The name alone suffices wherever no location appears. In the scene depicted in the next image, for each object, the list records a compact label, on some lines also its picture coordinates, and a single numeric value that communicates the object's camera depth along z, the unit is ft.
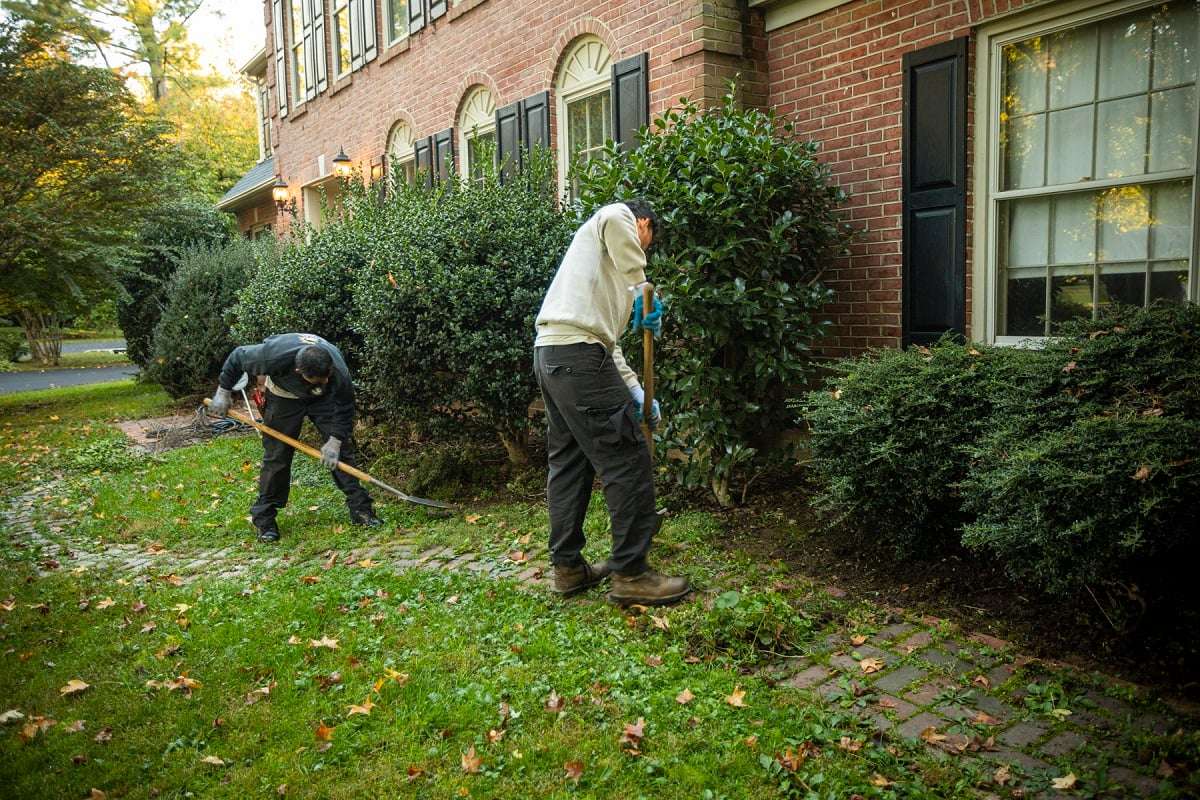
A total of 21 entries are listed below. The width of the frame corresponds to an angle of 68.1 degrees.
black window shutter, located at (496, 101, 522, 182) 35.19
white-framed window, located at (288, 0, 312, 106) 59.82
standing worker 14.35
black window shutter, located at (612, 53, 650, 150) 27.04
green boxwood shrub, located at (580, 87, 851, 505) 18.22
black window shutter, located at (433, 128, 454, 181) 40.60
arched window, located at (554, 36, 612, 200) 30.73
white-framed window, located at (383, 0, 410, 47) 45.03
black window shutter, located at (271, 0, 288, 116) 62.59
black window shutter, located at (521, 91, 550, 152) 33.19
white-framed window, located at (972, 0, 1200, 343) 16.31
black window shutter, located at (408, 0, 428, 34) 41.81
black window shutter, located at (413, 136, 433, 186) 42.09
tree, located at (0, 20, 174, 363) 46.60
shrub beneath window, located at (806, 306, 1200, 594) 10.80
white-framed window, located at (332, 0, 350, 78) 51.83
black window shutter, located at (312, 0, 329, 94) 54.60
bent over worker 21.49
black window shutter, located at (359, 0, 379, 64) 47.24
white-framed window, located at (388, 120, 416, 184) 45.15
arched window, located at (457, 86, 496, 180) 38.30
